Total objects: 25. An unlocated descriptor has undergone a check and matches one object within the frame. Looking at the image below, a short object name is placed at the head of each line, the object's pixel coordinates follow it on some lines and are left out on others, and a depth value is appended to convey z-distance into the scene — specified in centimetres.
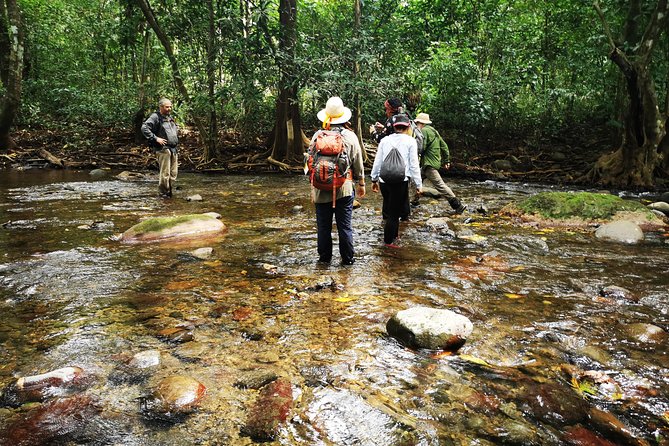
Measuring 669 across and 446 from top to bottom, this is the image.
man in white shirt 692
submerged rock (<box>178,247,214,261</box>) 648
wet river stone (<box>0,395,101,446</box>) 268
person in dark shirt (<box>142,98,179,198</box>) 1039
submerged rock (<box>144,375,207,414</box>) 301
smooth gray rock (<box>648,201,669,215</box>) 1014
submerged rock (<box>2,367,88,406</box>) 307
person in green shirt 969
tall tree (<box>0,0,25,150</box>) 1551
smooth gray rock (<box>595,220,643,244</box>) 759
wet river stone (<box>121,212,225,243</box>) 745
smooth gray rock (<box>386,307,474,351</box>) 390
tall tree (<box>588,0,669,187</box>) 1198
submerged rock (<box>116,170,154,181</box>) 1514
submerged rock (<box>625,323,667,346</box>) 401
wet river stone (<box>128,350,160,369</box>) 353
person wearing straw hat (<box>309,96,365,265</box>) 588
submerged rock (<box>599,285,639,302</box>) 499
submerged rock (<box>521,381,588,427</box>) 301
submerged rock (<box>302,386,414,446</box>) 277
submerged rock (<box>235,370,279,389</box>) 333
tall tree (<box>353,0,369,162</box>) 1485
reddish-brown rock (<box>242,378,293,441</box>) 281
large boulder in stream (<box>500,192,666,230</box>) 884
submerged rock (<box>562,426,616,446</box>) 277
